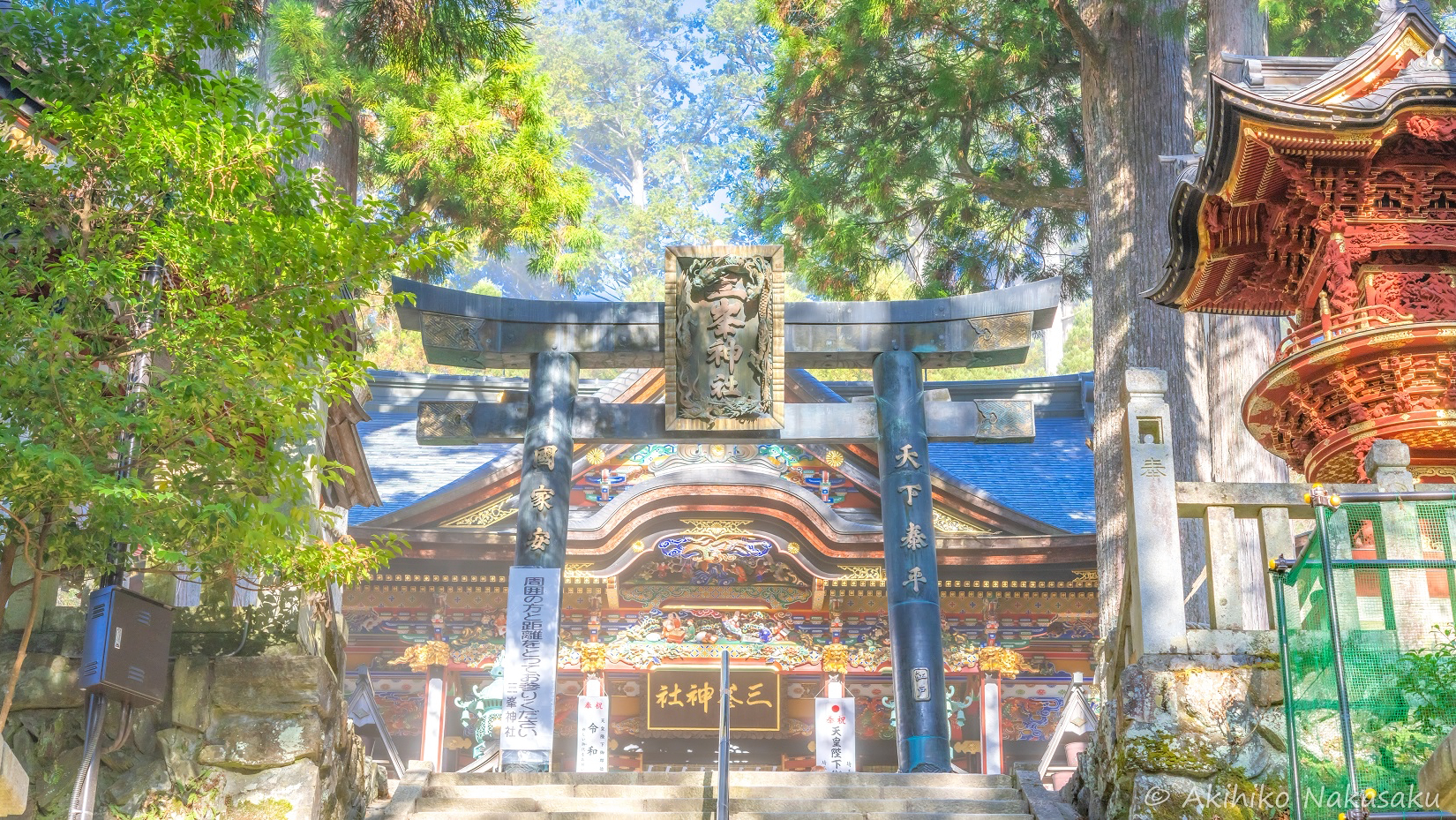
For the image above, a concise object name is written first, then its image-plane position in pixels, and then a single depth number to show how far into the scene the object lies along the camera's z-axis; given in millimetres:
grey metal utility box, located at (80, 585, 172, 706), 6289
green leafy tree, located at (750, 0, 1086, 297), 14242
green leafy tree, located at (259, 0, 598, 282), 10438
